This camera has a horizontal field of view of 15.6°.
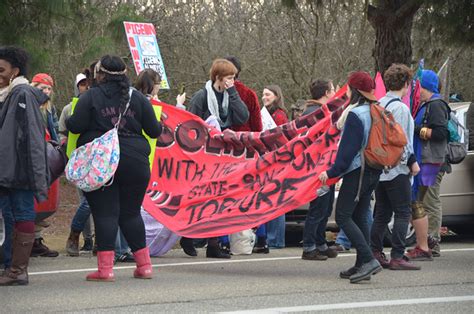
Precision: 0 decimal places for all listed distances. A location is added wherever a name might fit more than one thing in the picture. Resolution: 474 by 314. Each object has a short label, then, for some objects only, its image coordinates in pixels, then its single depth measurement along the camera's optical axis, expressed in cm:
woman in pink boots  1415
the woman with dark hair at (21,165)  1397
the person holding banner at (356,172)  1433
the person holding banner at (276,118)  1949
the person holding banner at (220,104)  1719
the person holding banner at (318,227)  1727
